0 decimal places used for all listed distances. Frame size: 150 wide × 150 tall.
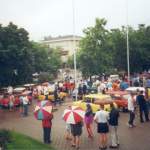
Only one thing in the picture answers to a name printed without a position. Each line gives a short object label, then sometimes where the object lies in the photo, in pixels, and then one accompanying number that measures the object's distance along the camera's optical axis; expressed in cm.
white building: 5635
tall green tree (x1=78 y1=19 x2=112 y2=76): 2486
